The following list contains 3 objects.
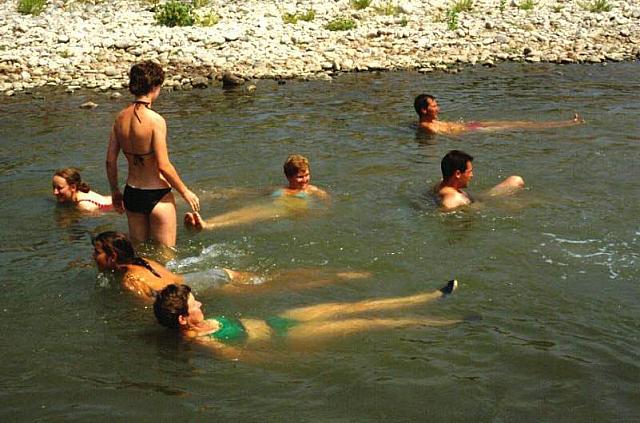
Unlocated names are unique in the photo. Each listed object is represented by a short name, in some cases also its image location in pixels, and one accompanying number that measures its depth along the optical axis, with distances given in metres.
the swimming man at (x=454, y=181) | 9.79
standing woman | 7.76
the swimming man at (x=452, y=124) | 13.85
